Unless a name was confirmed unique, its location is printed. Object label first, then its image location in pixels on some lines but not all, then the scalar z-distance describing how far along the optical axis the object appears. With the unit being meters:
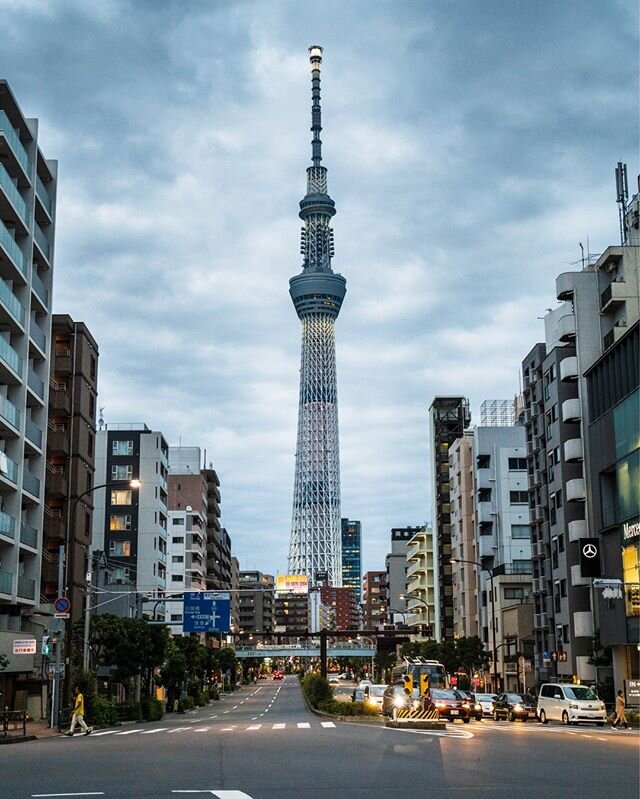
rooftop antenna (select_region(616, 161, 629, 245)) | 80.14
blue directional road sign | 73.06
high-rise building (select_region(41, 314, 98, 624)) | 71.81
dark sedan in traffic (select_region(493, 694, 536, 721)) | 54.97
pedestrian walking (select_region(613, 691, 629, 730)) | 44.19
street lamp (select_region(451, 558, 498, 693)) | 87.46
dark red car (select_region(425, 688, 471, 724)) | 46.50
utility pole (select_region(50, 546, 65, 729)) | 45.25
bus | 60.31
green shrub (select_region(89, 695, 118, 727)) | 50.50
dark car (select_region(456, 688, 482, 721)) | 52.68
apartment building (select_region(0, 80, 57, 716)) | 57.47
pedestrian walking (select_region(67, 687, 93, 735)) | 40.91
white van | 46.66
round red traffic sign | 44.09
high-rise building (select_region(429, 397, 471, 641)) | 135.25
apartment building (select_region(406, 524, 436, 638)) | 141.50
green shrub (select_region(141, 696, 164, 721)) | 61.78
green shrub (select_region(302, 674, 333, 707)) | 65.56
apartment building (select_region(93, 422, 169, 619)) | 112.88
